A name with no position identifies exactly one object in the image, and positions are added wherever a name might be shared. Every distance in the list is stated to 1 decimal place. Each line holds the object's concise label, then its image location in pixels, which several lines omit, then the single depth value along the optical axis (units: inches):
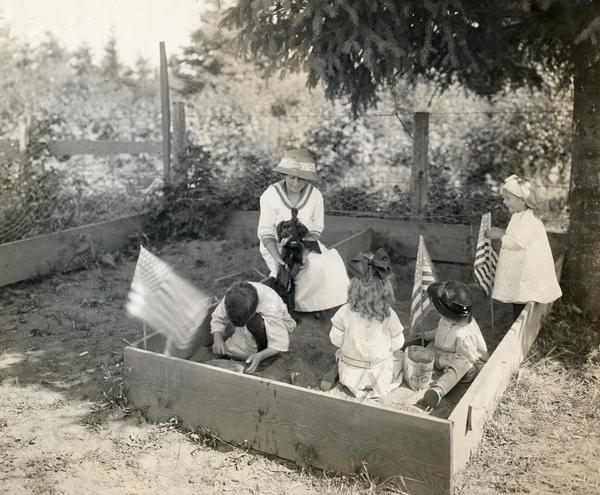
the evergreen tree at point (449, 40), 191.2
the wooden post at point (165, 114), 353.7
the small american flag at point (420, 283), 177.0
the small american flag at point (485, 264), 205.5
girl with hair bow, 151.7
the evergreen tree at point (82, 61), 637.3
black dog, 205.3
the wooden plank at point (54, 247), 254.7
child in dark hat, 166.9
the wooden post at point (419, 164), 311.6
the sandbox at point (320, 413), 119.6
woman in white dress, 209.5
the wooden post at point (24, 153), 290.0
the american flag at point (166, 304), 156.3
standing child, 192.5
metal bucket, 158.6
